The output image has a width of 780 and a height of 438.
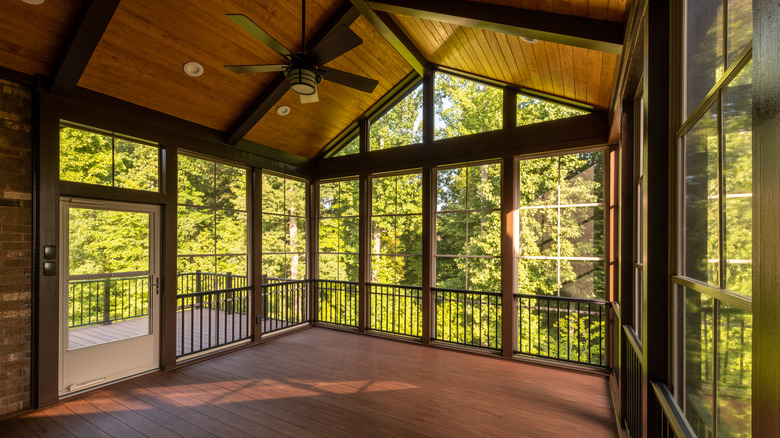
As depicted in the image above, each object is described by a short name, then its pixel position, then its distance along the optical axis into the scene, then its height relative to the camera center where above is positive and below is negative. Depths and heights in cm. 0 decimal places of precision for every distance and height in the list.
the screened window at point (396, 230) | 562 -15
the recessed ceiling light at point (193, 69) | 381 +167
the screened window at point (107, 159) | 360 +68
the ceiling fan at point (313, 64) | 258 +128
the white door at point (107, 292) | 355 -79
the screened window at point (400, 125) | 557 +157
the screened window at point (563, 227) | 425 -7
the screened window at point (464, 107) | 493 +166
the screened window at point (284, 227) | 576 -12
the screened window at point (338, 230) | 621 -18
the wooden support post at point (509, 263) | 459 -56
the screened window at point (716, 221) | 89 +0
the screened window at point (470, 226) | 493 -8
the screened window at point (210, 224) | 472 -5
